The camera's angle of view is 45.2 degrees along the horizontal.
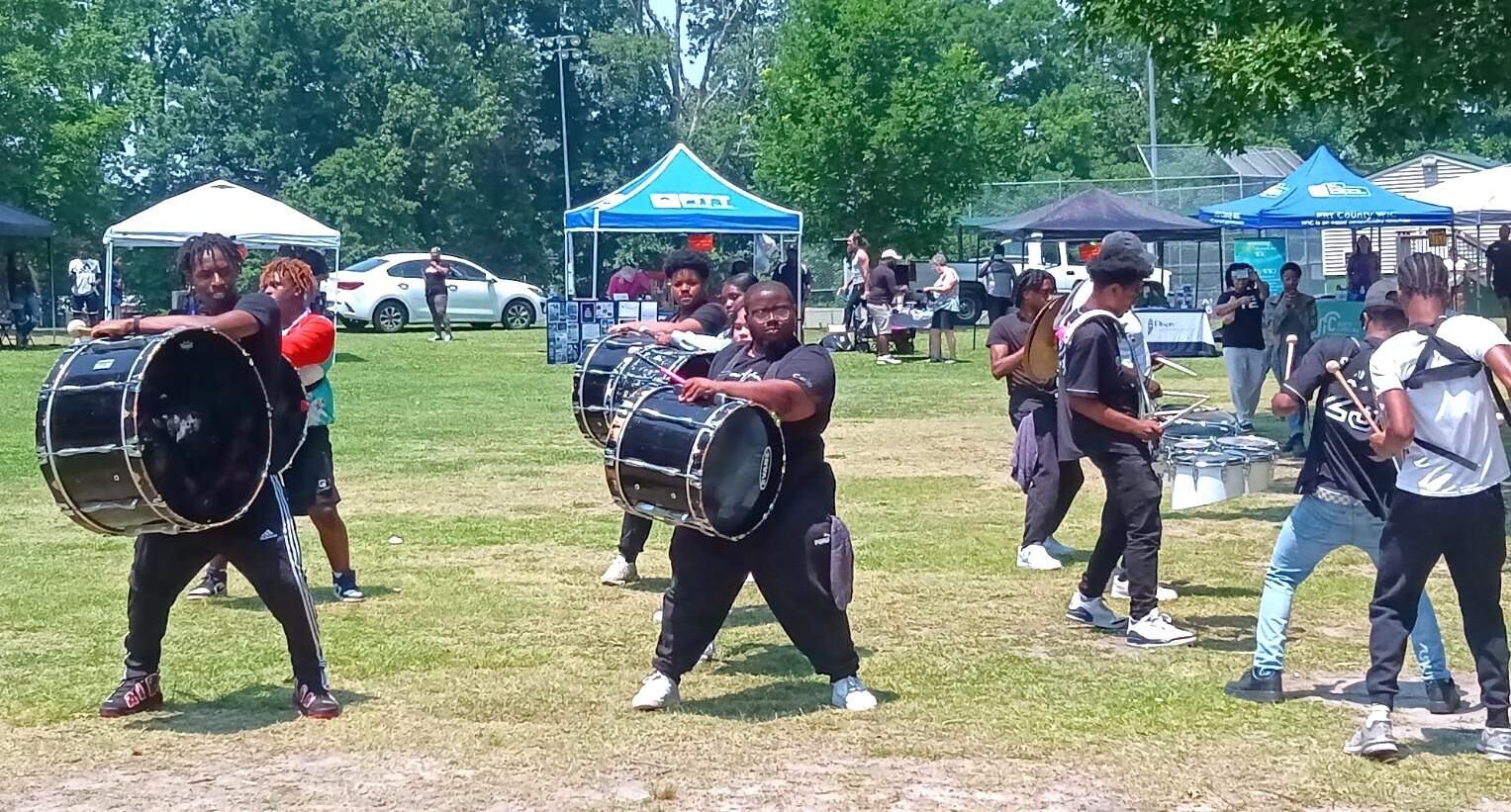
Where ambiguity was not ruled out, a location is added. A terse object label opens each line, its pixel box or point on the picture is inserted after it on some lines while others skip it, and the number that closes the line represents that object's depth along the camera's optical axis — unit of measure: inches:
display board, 1034.7
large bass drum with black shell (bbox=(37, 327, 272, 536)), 241.6
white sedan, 1333.7
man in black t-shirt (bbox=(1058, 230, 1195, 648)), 304.3
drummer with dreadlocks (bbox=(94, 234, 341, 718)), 260.5
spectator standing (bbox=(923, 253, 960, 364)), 1027.3
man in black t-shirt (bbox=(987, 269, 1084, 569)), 383.6
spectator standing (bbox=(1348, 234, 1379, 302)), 1181.1
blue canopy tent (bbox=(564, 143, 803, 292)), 1061.8
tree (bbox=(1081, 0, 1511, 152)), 494.3
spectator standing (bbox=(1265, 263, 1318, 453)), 629.6
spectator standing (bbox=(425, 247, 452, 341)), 1226.0
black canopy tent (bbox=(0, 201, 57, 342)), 1221.1
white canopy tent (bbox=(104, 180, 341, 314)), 1102.4
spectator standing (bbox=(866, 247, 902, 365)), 1040.2
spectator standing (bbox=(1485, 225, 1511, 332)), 721.6
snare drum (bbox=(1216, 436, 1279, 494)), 316.2
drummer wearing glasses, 262.2
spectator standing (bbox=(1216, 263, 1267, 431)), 618.2
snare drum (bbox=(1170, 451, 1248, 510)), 313.0
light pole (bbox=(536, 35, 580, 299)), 2197.2
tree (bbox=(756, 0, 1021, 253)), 1754.4
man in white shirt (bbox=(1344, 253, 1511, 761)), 230.8
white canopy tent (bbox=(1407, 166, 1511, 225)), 969.5
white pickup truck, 1409.9
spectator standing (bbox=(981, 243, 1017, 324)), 1342.3
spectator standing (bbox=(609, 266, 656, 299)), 1237.7
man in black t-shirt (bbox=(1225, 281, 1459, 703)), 255.1
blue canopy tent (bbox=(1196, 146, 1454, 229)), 1099.3
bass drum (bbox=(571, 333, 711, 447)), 303.9
